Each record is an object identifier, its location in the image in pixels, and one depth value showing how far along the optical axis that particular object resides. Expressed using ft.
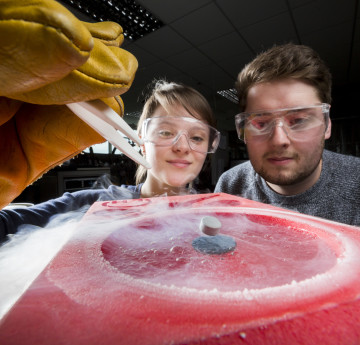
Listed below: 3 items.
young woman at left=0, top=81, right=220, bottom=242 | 1.40
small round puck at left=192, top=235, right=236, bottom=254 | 0.50
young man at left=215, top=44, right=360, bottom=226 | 1.25
